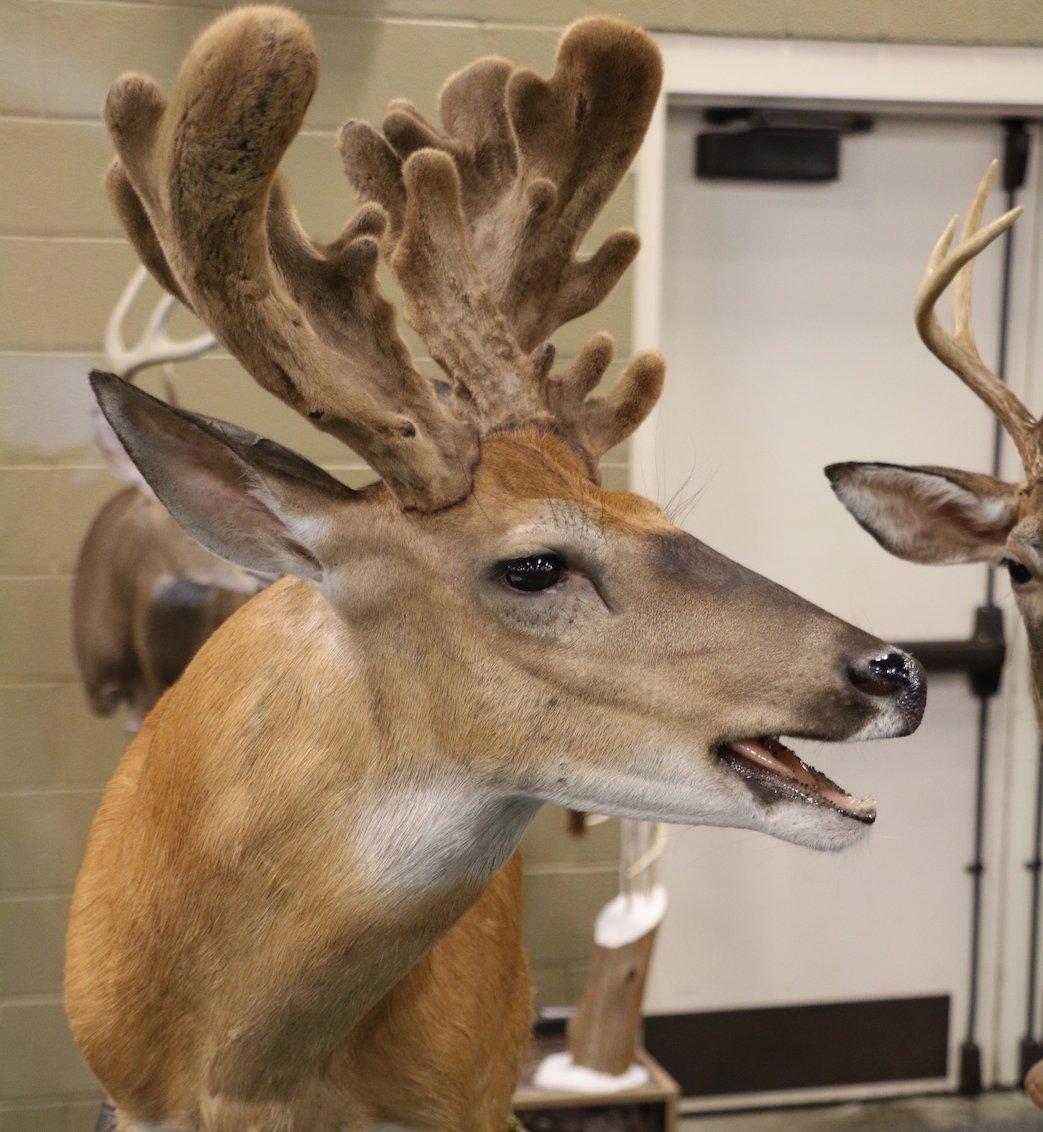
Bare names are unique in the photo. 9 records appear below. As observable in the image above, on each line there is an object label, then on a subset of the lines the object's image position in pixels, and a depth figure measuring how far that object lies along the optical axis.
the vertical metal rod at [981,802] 3.26
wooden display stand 2.57
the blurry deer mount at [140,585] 2.40
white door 3.19
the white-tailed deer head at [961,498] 1.81
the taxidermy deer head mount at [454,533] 1.02
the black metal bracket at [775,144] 3.07
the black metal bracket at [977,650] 3.34
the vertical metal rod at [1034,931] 3.43
